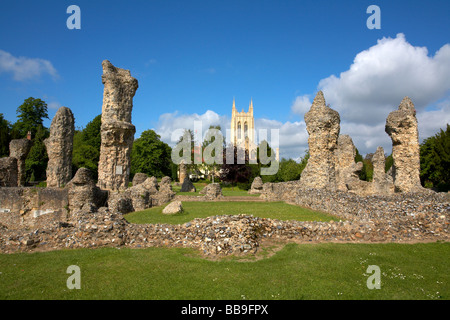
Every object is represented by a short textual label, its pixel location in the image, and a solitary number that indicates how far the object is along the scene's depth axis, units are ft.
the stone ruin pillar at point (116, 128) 60.75
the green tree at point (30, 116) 136.67
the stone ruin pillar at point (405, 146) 58.03
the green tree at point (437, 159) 88.48
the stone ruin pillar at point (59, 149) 57.36
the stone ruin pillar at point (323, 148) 57.62
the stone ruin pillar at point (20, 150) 65.16
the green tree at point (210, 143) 140.26
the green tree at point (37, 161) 118.62
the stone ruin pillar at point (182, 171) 137.59
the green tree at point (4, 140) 115.55
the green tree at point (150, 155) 134.10
